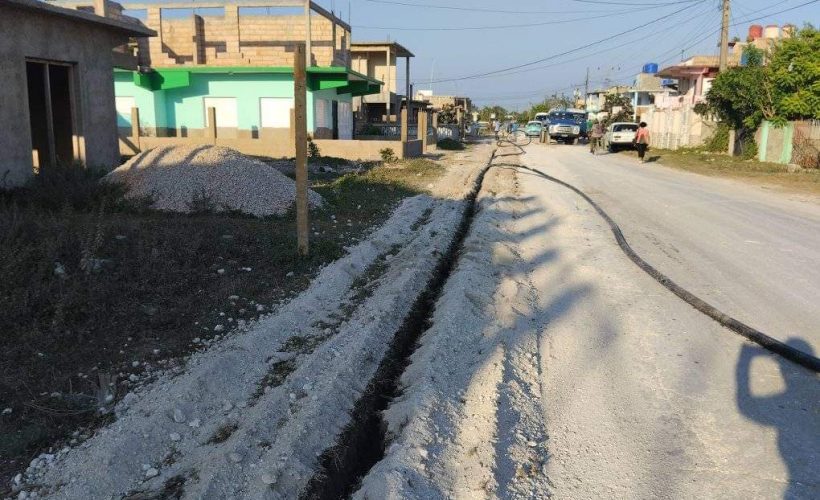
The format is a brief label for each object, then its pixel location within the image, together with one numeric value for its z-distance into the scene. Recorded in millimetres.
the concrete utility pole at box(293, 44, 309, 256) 8031
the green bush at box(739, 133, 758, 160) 30375
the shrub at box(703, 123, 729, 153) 35312
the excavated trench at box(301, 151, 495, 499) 3775
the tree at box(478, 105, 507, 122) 131375
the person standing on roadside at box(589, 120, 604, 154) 37281
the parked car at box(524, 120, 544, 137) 60688
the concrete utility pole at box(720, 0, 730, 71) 35156
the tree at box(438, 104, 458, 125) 68156
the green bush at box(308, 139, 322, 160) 23600
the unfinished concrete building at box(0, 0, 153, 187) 11617
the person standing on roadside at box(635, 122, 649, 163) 30784
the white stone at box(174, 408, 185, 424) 4270
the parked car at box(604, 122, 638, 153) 38156
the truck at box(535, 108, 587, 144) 49125
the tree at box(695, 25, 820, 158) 27000
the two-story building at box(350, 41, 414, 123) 44125
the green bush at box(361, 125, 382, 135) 39312
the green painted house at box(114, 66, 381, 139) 28484
